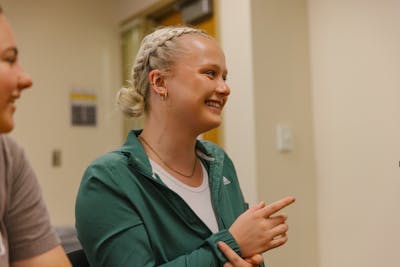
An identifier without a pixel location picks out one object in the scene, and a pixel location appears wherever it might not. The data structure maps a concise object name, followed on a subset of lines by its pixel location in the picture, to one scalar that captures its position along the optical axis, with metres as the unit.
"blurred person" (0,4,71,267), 0.88
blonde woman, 1.18
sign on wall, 3.20
